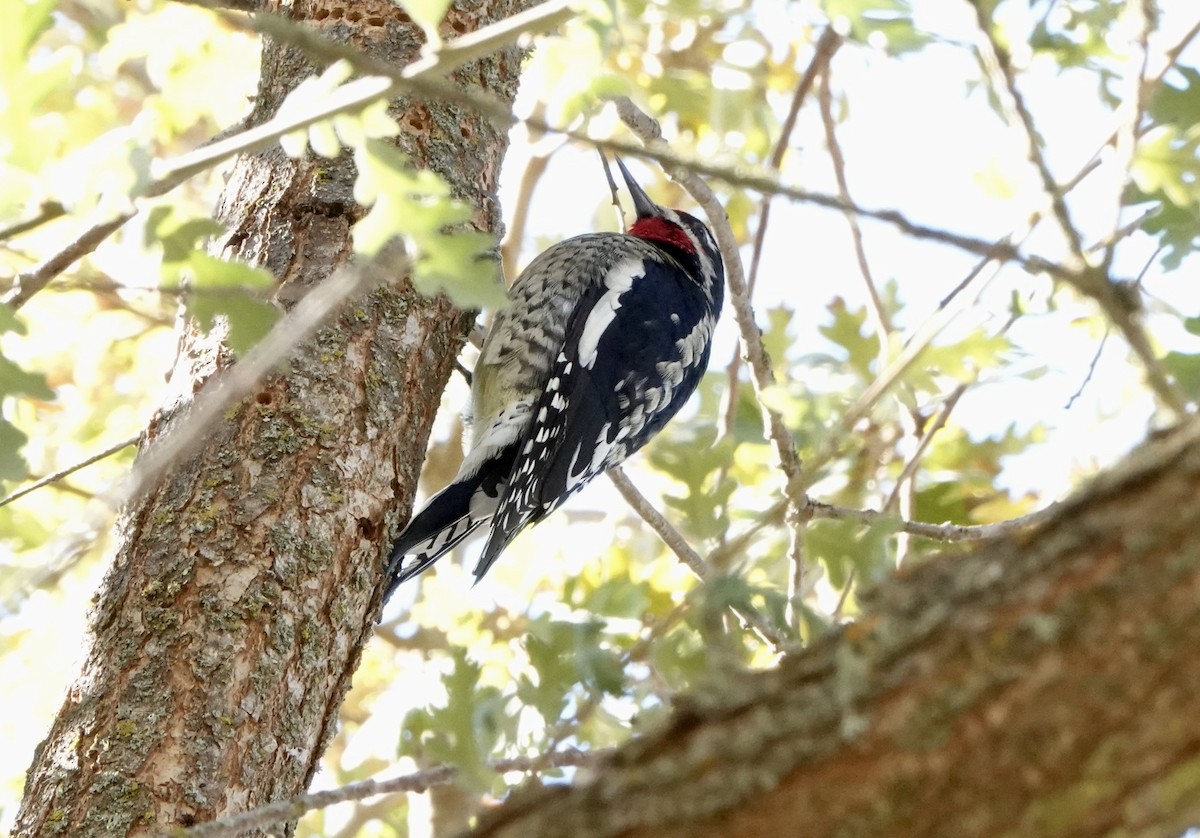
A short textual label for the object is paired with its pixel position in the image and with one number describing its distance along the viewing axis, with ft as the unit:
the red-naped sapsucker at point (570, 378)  20.36
